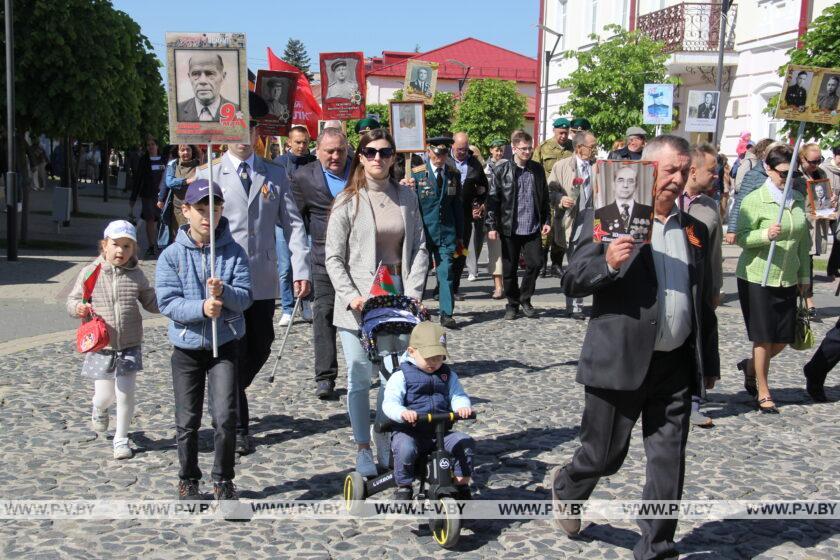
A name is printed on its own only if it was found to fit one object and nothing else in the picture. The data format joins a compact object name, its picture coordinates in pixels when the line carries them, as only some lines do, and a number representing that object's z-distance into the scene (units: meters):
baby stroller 5.37
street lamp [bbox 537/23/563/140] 36.38
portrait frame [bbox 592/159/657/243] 4.22
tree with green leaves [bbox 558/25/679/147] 26.97
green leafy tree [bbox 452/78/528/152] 57.97
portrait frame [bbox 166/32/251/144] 5.69
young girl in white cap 6.30
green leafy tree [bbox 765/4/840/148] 15.68
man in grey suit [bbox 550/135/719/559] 4.44
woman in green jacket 7.65
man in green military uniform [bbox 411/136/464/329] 11.02
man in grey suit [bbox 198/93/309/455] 6.40
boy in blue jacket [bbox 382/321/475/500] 4.95
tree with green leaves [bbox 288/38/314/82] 166.38
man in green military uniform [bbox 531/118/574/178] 14.41
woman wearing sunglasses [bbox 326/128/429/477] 5.74
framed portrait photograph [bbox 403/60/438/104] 12.07
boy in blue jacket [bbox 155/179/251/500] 5.20
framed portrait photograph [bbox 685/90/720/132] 17.67
